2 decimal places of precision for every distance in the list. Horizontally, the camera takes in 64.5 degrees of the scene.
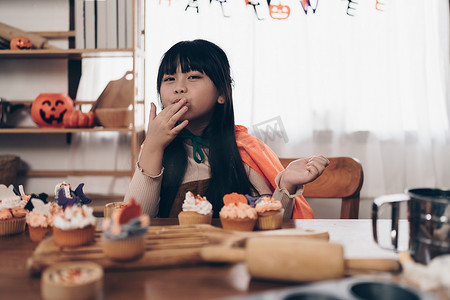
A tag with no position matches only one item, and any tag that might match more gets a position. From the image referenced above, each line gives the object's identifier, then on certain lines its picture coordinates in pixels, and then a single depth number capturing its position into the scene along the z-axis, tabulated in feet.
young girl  3.76
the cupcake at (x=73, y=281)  1.51
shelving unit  6.89
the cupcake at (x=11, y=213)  2.54
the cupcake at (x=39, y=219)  2.41
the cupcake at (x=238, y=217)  2.53
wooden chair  4.36
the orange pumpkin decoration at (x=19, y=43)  7.09
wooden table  1.64
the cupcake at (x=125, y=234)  1.84
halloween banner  7.45
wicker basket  7.06
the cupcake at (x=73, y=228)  2.03
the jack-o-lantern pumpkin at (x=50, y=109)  7.07
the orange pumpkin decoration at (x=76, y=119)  6.90
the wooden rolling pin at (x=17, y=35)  7.22
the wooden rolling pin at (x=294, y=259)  1.71
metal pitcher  1.73
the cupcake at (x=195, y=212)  2.69
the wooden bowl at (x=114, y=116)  7.00
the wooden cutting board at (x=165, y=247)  1.88
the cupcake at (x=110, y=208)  2.82
